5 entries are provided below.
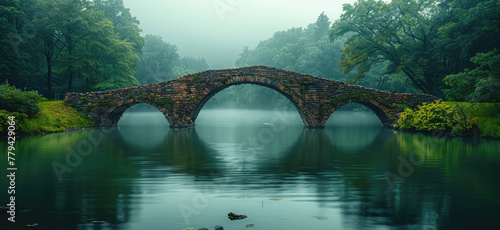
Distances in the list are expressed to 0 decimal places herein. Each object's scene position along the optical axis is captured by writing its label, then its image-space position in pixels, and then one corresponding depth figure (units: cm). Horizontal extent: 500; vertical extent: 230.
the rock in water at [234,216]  749
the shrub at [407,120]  2935
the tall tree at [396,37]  3838
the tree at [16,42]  3816
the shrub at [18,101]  2476
